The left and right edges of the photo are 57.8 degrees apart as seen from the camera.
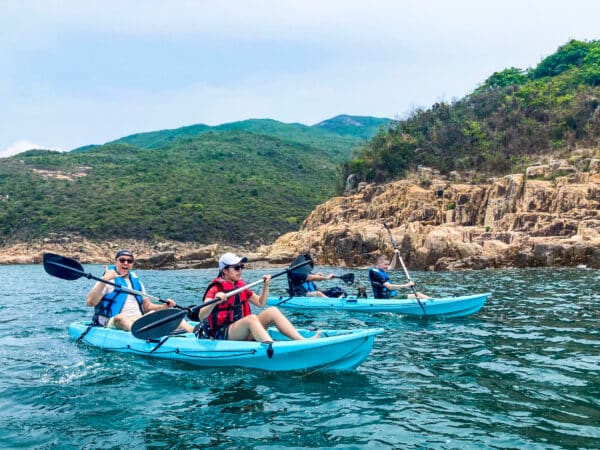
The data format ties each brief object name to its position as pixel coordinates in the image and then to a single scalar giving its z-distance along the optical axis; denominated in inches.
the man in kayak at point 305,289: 566.9
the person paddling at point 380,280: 509.7
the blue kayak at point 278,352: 264.7
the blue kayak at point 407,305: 453.7
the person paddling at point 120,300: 332.5
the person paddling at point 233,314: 281.1
